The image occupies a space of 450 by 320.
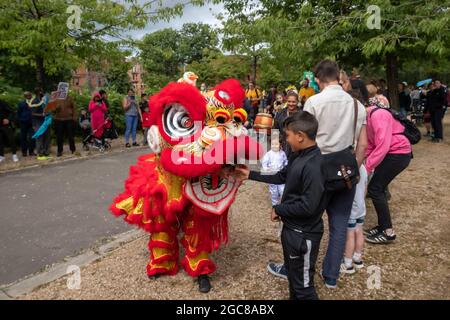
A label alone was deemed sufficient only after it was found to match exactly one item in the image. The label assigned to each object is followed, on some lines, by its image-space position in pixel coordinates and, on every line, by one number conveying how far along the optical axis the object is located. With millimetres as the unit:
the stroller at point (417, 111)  14863
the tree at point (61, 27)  8977
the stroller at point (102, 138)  10219
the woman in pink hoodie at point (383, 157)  3848
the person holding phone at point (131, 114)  10930
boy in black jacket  2576
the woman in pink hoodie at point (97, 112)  9953
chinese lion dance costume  2760
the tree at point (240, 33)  8578
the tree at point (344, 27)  6848
